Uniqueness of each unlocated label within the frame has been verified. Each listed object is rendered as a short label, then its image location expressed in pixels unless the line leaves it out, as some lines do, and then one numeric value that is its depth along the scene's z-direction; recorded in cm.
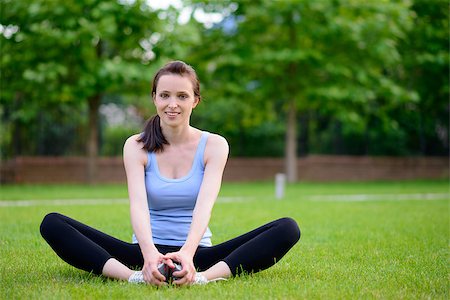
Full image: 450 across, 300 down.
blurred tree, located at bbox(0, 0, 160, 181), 1691
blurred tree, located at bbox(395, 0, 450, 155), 2220
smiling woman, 423
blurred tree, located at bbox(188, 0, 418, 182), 1975
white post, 1360
